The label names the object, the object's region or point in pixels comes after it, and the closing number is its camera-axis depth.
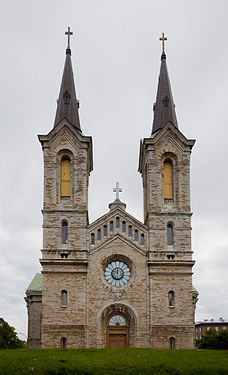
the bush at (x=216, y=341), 56.80
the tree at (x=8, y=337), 46.94
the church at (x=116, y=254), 39.81
